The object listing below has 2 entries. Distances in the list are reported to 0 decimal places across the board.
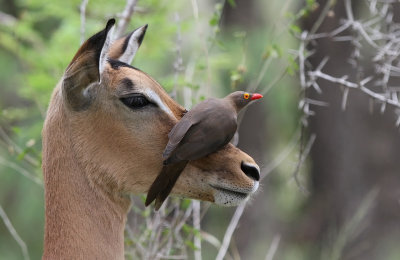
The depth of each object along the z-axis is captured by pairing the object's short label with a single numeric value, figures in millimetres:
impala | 9656
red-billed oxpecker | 9172
